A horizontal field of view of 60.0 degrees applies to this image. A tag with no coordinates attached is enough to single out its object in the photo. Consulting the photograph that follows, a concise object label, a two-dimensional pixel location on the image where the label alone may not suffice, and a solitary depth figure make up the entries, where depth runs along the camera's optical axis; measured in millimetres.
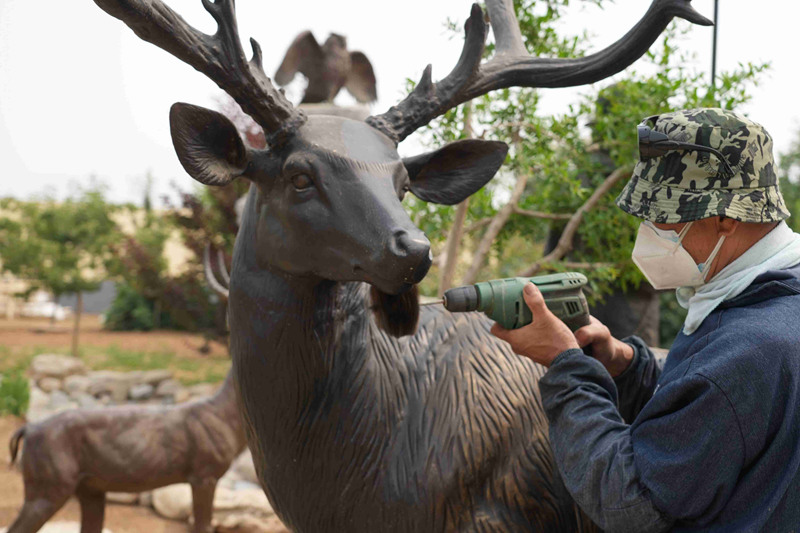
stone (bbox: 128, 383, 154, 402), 11234
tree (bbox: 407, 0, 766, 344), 4176
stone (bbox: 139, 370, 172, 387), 11578
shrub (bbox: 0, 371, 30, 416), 9055
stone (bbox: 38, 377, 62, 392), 11734
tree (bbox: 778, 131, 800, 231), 11605
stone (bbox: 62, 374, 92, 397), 11516
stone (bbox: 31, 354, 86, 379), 12117
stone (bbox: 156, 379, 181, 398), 11328
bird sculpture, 6543
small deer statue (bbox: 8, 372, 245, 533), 5012
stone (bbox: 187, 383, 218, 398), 10906
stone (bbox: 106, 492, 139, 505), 7426
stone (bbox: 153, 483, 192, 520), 6957
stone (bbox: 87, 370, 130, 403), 11297
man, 1377
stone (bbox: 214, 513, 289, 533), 6137
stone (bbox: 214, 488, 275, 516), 6297
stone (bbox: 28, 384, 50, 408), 10648
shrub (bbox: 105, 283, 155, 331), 19750
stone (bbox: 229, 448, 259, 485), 8000
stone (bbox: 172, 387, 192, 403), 10797
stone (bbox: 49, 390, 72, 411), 10605
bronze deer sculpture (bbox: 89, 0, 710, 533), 2018
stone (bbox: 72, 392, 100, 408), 10852
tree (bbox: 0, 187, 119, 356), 14414
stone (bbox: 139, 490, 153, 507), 7344
